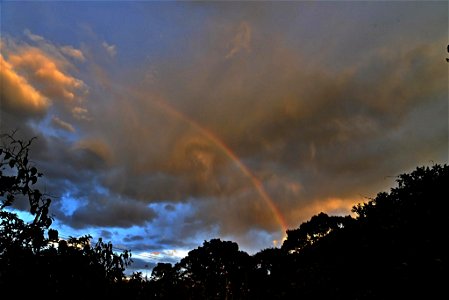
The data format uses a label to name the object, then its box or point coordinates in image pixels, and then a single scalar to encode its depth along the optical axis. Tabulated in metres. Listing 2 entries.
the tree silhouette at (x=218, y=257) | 64.19
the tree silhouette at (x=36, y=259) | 7.19
